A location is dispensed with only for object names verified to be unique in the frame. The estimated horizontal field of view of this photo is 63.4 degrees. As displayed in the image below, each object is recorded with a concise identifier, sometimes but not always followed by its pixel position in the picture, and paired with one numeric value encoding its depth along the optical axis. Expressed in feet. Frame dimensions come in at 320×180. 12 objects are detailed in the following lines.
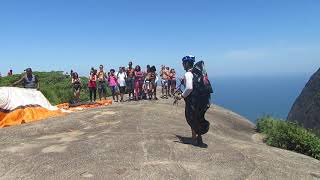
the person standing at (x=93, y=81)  49.50
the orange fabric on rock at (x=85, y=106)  43.06
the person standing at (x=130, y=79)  47.63
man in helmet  22.26
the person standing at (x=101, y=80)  49.87
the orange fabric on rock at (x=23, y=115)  35.01
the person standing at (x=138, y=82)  47.13
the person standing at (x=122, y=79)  48.50
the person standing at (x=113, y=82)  49.61
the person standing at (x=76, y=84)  48.34
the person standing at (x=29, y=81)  39.18
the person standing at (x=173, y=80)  52.43
